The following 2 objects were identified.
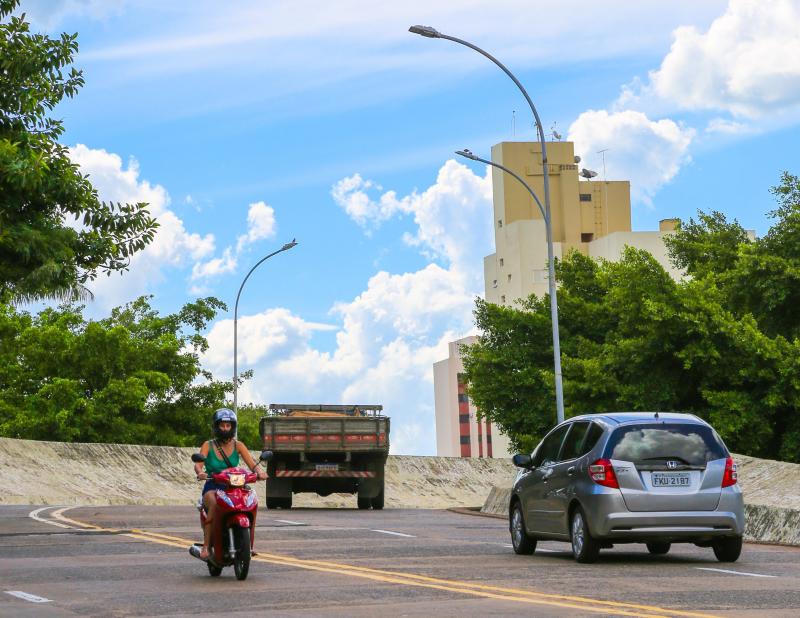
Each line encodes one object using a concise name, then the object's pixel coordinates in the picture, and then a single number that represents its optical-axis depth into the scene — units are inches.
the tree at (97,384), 2628.0
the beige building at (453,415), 6515.8
